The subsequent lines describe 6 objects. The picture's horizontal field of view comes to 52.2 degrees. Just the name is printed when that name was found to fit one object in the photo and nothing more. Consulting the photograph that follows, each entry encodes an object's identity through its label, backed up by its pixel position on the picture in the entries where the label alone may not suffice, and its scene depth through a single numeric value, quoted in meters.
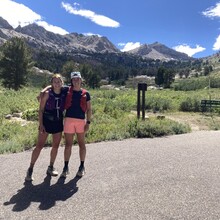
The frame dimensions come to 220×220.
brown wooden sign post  9.54
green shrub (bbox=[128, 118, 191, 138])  7.47
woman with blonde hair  4.22
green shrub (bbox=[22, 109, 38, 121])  11.04
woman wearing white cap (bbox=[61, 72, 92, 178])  4.29
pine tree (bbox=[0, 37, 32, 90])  34.18
